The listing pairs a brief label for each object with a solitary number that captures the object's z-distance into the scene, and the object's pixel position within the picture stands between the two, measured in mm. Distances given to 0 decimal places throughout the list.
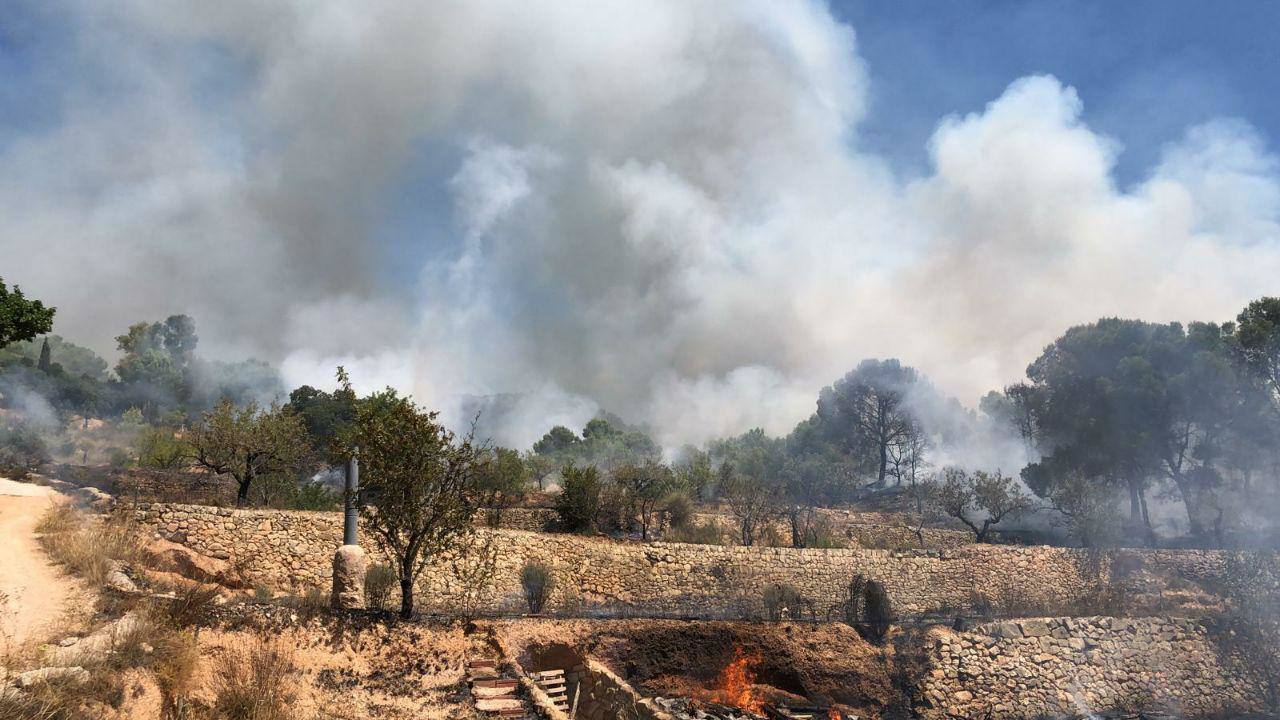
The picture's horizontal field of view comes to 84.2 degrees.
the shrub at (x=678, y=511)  33656
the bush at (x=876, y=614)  21203
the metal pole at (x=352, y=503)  16172
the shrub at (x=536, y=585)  20859
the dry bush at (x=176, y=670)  9367
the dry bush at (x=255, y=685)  9562
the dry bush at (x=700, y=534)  31266
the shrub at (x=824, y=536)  30991
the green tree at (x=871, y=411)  61125
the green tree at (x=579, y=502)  30203
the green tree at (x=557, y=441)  80775
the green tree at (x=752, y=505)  32803
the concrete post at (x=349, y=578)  14938
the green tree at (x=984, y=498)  34188
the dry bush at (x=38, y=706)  7441
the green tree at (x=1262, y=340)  37531
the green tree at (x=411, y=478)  15242
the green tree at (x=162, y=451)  30719
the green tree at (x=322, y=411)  43188
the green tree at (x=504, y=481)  32228
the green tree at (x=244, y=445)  24375
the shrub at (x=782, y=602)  22016
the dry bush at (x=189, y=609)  11438
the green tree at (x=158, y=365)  62438
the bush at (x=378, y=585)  16562
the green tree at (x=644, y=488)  33281
